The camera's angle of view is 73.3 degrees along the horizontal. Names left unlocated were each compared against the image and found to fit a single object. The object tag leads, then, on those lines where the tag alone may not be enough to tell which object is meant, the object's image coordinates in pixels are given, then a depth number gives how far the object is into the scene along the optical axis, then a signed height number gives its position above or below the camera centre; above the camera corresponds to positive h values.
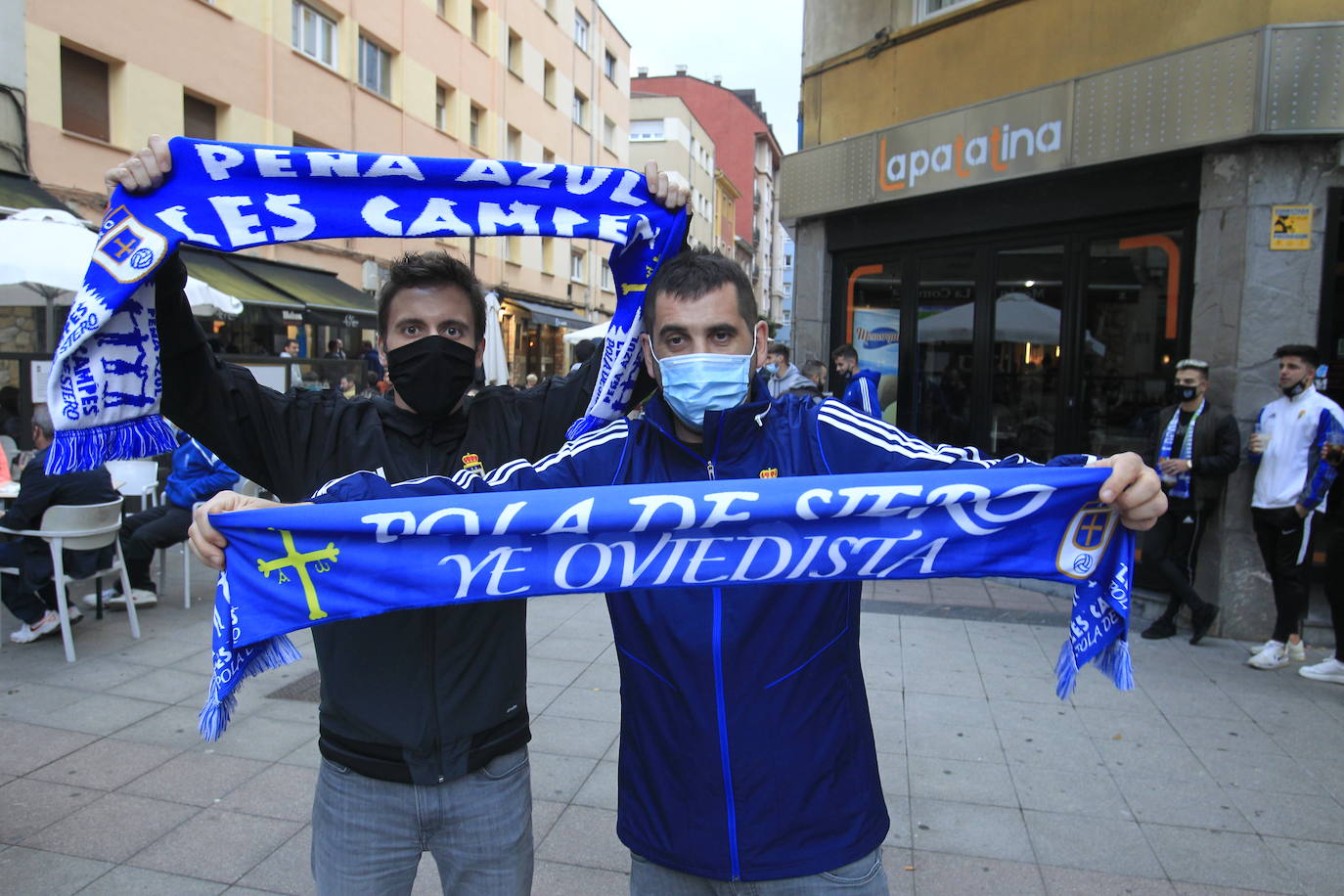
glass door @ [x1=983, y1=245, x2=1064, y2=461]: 8.53 +0.47
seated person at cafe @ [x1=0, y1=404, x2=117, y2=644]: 6.02 -1.23
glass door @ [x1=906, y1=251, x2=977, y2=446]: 9.30 +0.51
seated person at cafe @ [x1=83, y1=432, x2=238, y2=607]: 7.00 -1.11
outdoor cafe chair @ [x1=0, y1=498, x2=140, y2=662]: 5.89 -1.06
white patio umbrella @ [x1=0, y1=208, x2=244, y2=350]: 7.93 +1.10
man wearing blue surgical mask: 1.85 -0.56
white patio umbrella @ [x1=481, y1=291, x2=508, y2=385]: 11.64 +0.37
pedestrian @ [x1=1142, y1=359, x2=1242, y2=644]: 6.47 -0.53
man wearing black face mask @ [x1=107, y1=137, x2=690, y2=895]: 2.10 -0.61
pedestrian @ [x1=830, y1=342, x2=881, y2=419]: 8.43 +0.02
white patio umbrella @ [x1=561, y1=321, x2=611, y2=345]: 19.44 +1.12
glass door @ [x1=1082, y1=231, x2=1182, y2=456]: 7.61 +0.58
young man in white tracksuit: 6.04 -0.54
